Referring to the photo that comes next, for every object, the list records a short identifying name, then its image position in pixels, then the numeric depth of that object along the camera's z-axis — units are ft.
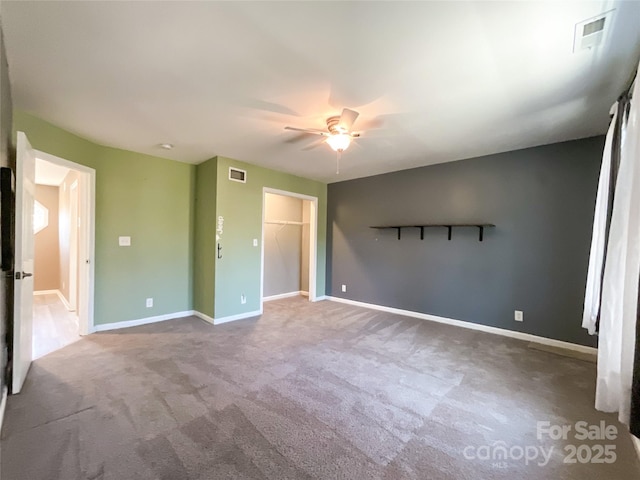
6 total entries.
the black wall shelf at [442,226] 13.21
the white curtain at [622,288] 4.76
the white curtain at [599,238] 7.93
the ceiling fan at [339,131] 8.05
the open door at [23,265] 7.35
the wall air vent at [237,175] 14.17
